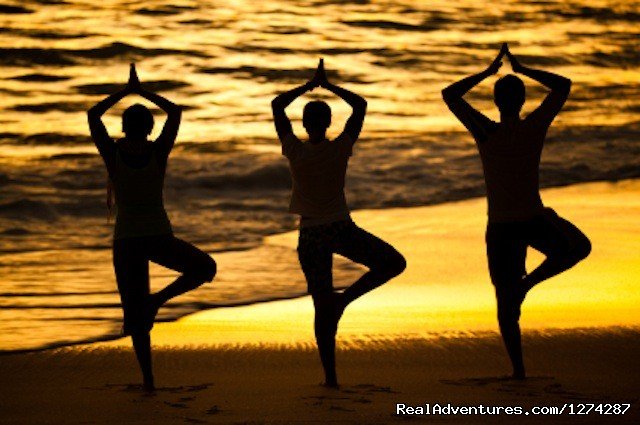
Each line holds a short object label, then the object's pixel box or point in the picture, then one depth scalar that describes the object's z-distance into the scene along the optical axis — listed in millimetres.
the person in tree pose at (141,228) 14820
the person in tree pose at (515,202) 14867
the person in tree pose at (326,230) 14867
